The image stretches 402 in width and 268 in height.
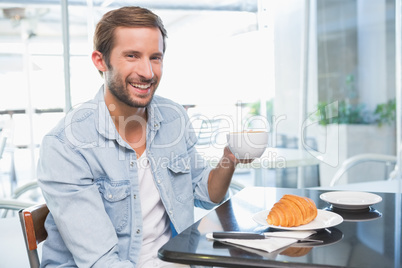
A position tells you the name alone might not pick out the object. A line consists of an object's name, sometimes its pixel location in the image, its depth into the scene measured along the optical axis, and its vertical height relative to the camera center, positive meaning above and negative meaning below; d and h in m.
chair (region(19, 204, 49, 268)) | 1.06 -0.27
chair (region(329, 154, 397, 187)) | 2.88 -0.29
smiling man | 1.09 -0.13
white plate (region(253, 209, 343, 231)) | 0.90 -0.22
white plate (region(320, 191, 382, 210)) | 1.09 -0.21
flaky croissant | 0.91 -0.20
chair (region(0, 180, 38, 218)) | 1.89 -0.36
